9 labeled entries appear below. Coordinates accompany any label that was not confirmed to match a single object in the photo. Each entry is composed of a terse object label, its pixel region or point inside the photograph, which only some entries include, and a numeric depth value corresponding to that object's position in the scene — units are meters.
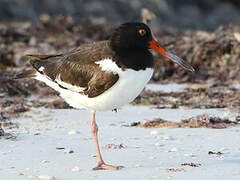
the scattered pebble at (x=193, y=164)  10.71
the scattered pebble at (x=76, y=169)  10.56
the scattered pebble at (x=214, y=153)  11.62
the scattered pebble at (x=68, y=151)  11.86
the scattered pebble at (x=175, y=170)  10.33
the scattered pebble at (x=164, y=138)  12.95
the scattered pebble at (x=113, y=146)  12.24
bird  11.19
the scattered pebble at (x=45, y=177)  9.88
